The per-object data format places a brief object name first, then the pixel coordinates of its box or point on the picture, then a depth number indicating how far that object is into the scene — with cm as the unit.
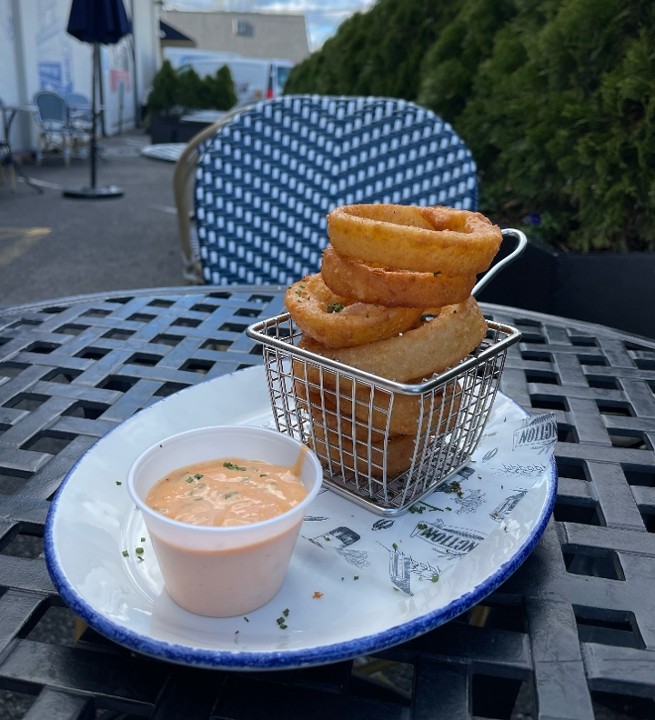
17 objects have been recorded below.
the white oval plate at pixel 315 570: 30
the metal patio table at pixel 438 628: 30
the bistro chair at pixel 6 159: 720
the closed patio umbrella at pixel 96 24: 703
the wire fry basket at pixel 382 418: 40
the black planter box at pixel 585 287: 92
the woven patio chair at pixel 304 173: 104
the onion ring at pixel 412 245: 39
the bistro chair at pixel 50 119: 969
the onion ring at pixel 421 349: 40
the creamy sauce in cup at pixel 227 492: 34
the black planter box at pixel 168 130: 1217
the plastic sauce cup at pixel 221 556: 31
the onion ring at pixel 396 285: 40
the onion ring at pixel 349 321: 40
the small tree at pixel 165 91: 1418
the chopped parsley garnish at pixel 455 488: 43
